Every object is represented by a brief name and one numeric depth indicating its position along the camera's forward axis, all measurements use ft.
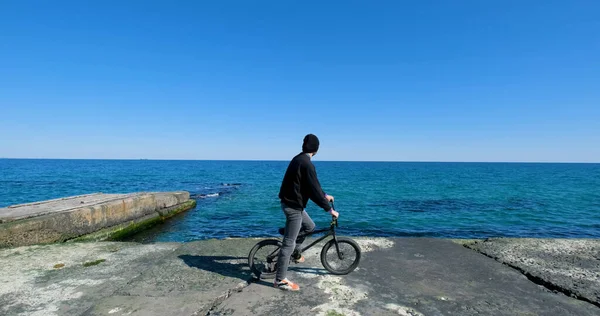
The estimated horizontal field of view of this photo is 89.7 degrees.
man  15.14
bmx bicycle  16.96
